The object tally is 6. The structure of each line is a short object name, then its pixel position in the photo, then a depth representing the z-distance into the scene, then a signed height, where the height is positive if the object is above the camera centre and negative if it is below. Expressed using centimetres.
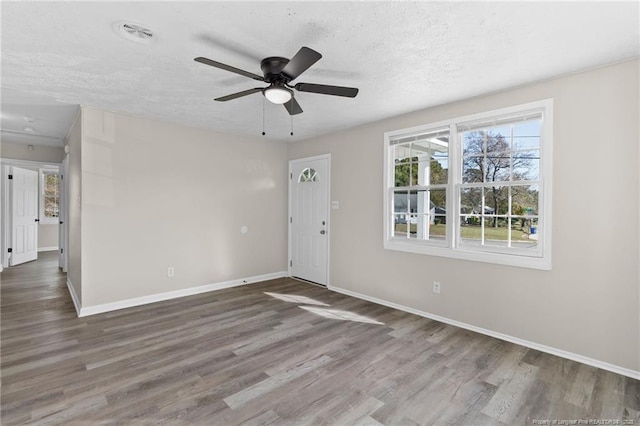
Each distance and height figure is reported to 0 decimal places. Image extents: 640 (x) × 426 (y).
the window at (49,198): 834 +34
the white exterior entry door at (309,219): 514 -13
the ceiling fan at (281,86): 236 +100
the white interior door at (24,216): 621 -13
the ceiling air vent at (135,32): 205 +125
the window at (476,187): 298 +28
